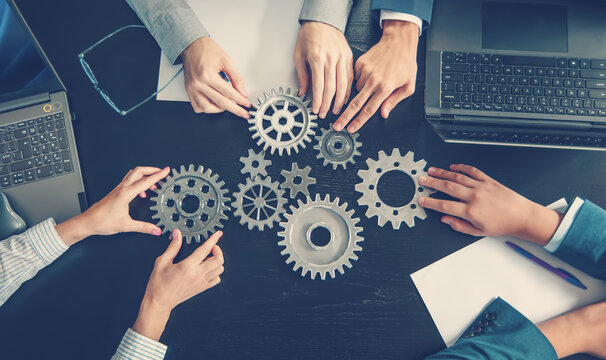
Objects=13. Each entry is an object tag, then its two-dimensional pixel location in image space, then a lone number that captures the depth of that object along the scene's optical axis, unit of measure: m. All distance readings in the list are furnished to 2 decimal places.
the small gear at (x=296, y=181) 1.33
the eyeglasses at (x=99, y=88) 1.40
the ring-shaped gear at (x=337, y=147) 1.33
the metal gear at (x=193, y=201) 1.33
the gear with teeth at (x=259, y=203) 1.32
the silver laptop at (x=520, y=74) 1.27
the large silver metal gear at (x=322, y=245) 1.28
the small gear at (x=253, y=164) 1.34
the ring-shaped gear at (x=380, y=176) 1.31
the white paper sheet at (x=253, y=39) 1.40
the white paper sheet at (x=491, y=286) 1.25
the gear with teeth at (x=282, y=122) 1.35
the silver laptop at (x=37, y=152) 1.35
